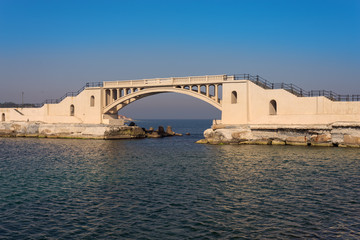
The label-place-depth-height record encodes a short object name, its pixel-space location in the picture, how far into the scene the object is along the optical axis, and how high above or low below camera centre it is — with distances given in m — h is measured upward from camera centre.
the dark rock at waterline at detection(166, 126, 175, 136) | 69.90 -2.31
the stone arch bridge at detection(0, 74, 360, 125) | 38.75 +2.47
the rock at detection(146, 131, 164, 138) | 62.73 -2.61
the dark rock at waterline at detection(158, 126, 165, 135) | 66.41 -1.90
